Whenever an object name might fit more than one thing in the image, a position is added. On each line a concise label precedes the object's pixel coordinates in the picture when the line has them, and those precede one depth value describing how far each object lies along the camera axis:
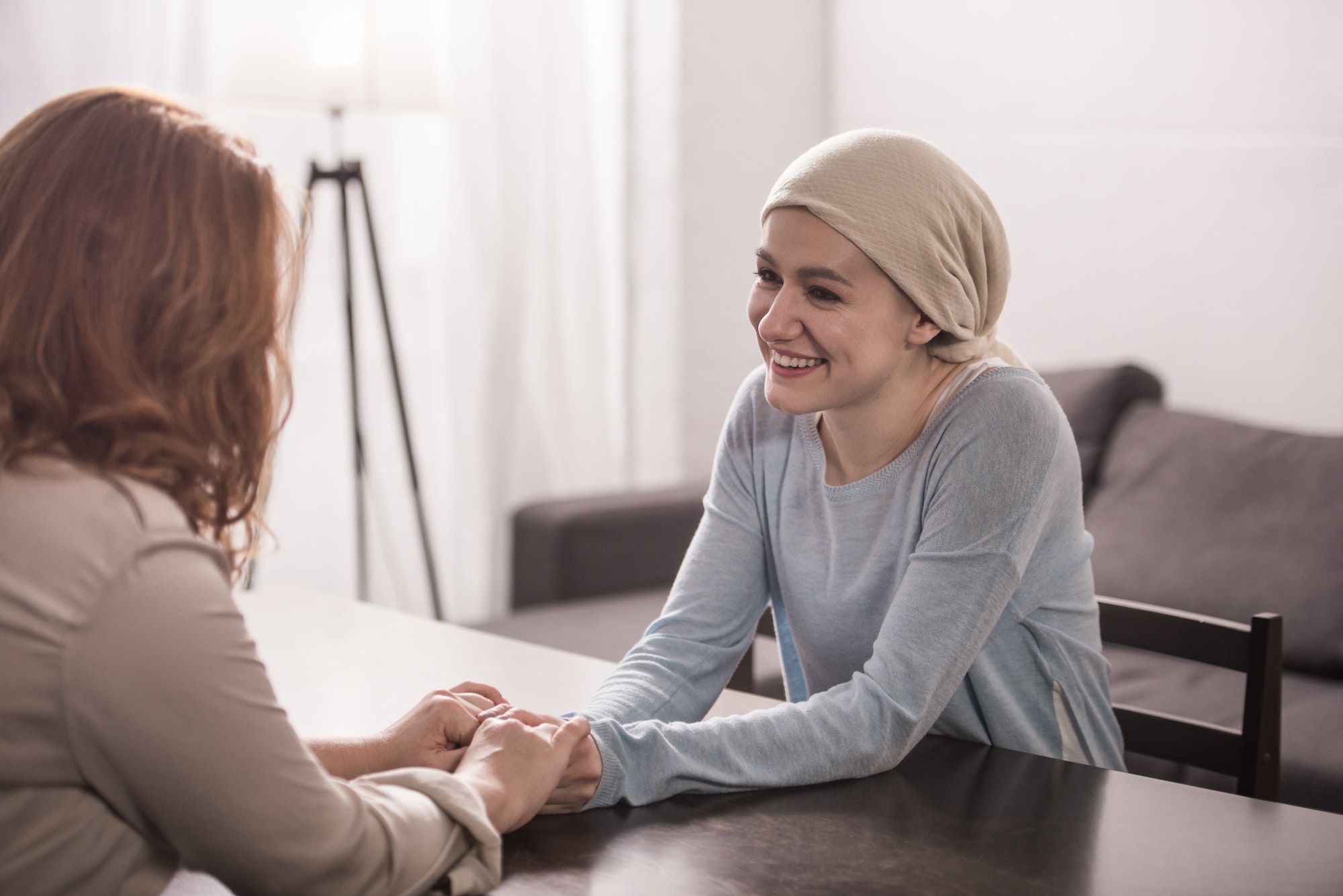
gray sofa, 3.10
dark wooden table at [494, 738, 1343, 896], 2.05
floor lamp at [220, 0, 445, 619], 3.33
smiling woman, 2.33
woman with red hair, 1.91
